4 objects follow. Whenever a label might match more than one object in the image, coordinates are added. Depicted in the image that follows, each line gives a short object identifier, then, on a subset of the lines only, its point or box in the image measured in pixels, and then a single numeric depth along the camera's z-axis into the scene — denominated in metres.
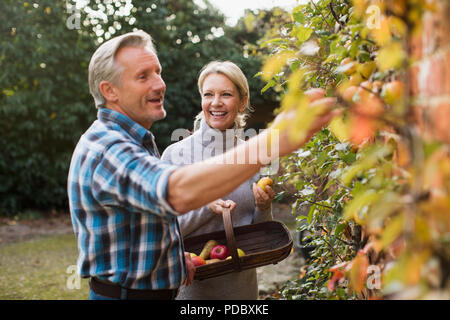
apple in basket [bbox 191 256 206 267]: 2.07
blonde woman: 2.42
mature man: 1.23
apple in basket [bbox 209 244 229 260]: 2.18
